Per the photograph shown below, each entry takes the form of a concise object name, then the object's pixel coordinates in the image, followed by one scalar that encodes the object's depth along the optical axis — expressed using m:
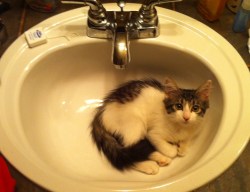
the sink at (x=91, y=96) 0.63
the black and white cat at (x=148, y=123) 0.78
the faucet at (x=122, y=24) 0.73
